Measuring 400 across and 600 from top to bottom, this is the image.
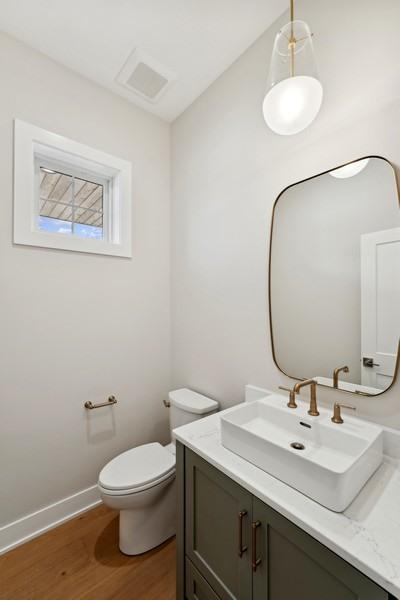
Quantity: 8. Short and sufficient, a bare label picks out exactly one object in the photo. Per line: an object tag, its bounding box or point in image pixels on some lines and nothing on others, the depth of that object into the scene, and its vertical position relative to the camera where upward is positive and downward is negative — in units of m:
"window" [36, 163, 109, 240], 1.73 +0.71
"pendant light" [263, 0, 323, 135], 0.97 +0.81
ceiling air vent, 1.63 +1.49
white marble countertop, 0.58 -0.59
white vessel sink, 0.73 -0.52
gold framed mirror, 1.02 +0.10
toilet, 1.34 -1.00
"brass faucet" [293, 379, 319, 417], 1.05 -0.42
